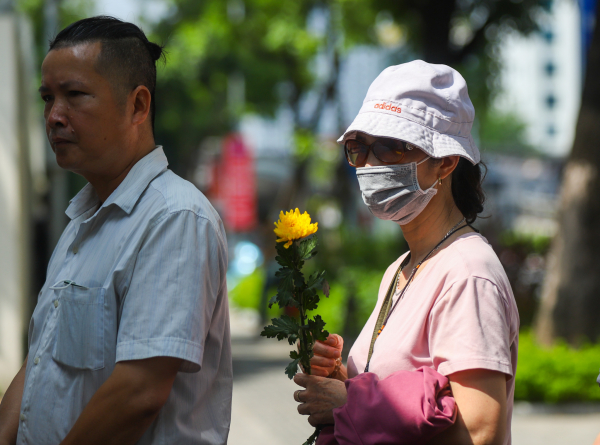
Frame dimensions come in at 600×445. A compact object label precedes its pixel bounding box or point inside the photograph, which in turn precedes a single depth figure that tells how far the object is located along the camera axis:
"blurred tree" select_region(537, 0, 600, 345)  7.75
